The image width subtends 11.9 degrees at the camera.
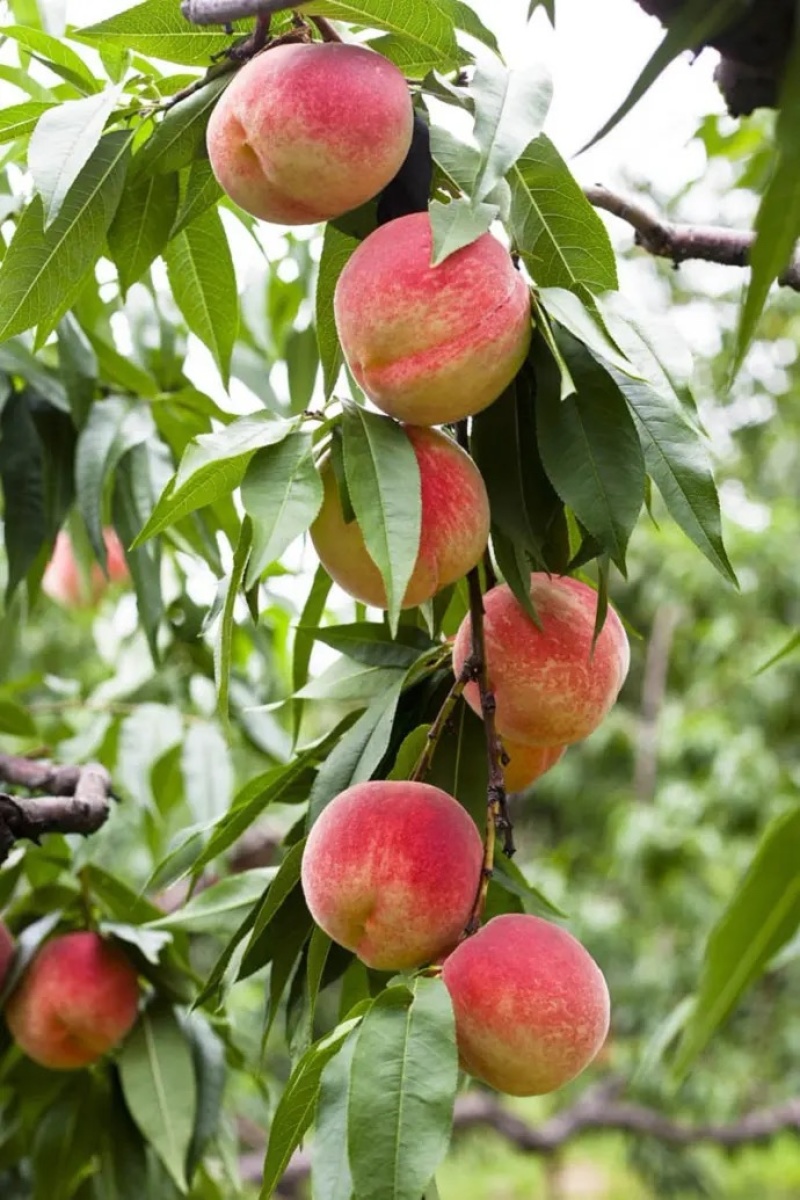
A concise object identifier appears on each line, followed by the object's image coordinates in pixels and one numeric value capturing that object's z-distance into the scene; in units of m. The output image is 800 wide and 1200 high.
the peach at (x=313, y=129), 1.26
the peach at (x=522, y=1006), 1.24
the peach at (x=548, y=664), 1.31
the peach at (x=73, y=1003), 1.54
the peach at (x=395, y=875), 1.26
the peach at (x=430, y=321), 1.25
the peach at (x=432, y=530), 1.27
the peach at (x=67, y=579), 3.01
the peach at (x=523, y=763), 1.37
